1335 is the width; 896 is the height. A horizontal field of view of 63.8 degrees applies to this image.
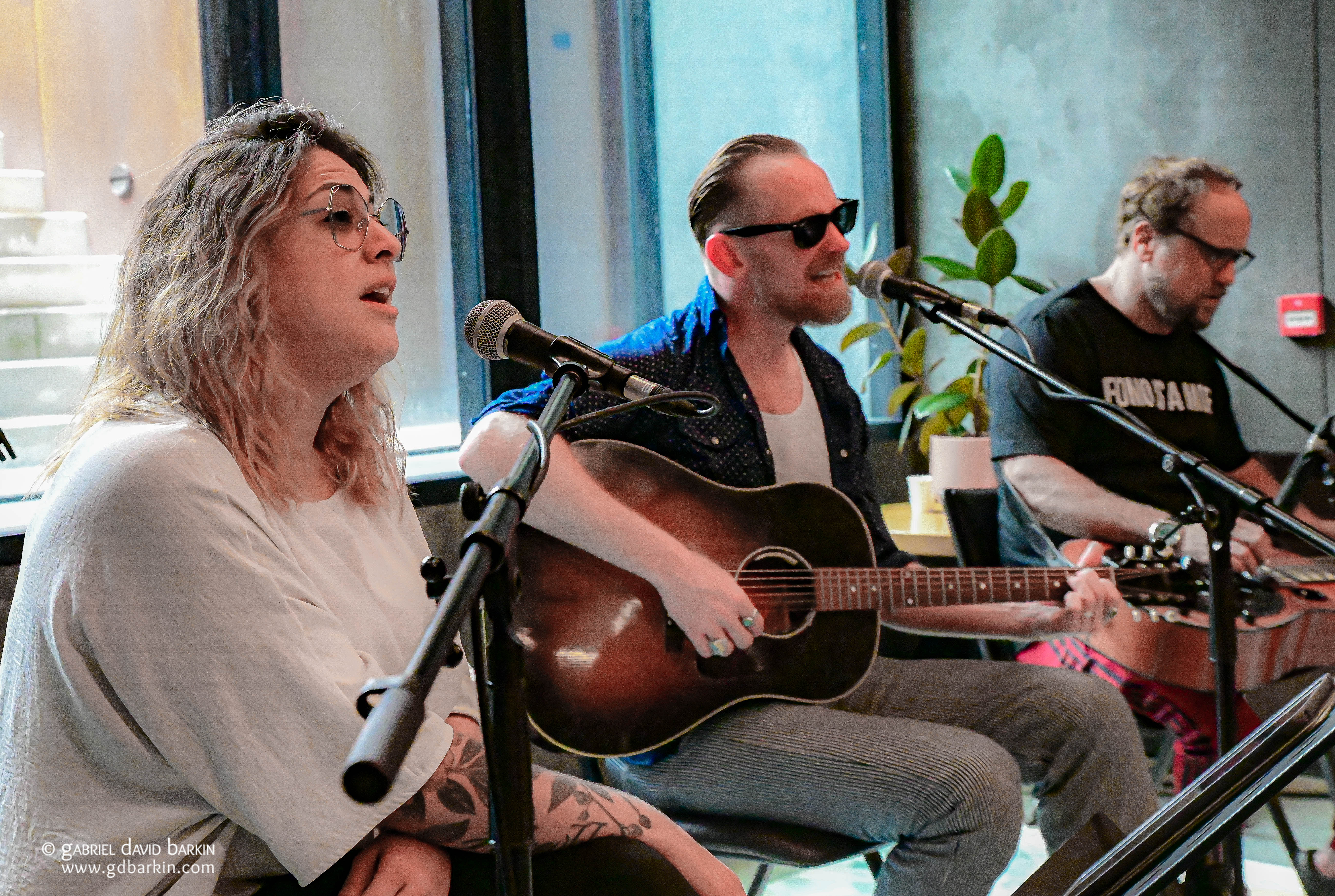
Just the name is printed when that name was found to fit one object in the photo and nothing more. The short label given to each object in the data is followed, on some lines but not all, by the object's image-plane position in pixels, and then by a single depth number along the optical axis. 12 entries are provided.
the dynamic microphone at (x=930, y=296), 1.77
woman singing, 1.04
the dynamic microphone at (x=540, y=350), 1.15
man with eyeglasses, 2.52
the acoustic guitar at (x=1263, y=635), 2.14
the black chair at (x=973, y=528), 2.55
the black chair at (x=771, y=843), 1.62
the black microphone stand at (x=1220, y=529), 1.55
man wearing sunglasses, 1.60
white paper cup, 3.24
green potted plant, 3.47
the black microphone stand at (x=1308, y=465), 1.78
